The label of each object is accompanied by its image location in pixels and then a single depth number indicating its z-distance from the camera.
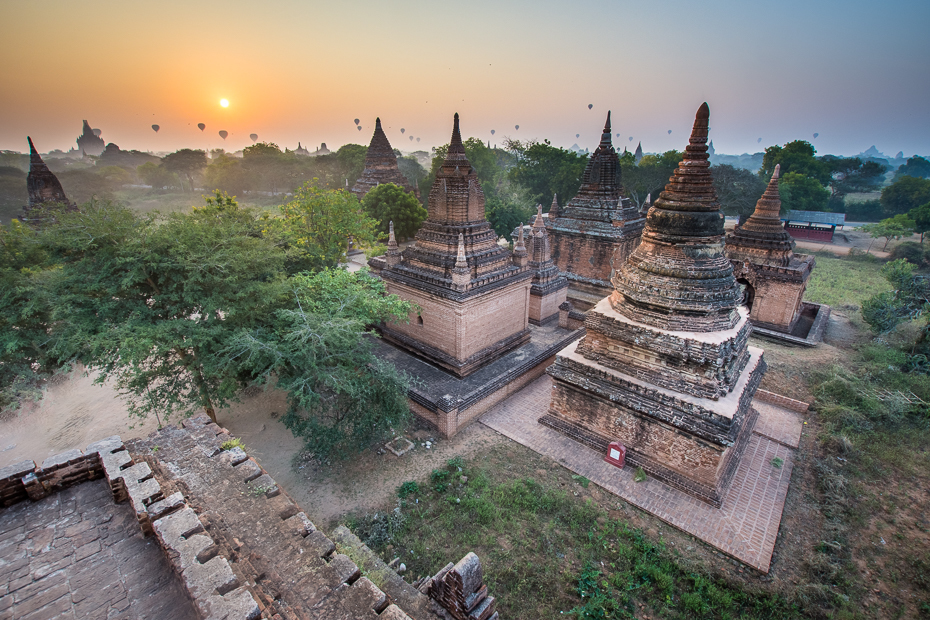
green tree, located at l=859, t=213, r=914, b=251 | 37.78
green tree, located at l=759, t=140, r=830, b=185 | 53.25
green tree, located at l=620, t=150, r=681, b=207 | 49.94
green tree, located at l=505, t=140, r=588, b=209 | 48.91
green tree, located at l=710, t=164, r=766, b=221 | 46.83
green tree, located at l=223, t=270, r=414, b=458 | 10.84
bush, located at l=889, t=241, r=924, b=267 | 35.97
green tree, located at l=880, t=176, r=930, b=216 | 48.97
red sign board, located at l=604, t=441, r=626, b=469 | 11.52
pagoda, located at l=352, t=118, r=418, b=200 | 40.47
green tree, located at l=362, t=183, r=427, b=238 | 34.81
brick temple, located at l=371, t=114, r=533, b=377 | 14.26
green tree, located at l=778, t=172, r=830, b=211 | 49.25
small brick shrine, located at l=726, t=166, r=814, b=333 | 19.66
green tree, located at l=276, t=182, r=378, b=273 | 22.98
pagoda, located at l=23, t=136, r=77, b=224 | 22.39
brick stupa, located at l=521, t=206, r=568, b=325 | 19.05
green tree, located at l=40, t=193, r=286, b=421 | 10.45
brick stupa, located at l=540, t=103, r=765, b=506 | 10.32
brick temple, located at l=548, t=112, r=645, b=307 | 20.42
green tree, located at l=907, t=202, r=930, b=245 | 38.34
